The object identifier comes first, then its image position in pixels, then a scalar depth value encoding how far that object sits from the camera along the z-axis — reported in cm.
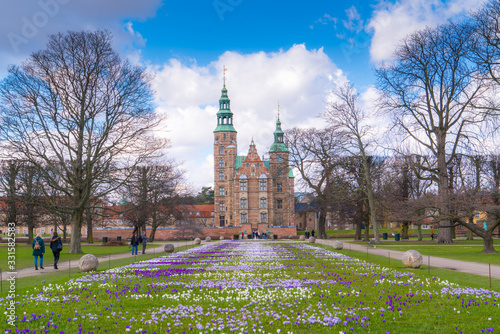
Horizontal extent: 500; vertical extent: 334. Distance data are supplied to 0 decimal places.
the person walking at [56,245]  2364
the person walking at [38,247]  2229
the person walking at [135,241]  3434
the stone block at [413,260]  2091
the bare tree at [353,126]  4994
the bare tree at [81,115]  3456
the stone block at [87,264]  2044
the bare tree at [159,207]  5569
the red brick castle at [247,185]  9781
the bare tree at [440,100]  4047
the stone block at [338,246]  3700
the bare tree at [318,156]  5828
